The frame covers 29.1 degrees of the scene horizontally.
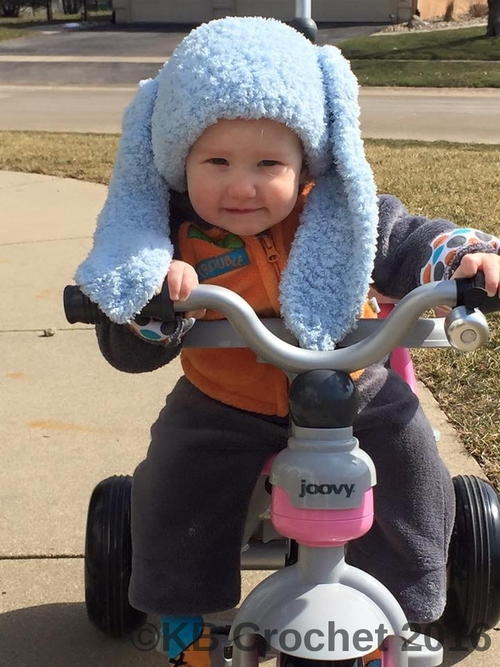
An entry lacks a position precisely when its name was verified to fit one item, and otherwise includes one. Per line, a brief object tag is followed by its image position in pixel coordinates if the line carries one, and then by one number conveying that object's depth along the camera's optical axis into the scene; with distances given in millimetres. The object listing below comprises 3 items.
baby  1767
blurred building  36719
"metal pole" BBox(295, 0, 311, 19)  2993
